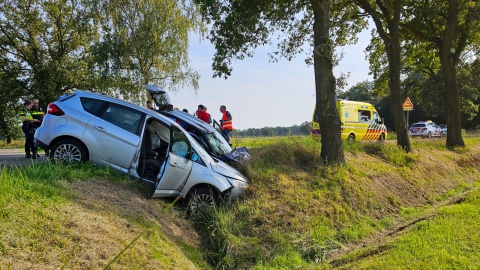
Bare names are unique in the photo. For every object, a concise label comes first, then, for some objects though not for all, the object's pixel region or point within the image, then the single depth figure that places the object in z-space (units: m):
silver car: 6.82
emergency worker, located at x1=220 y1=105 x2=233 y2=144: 14.45
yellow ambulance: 20.77
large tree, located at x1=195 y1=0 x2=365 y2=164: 9.22
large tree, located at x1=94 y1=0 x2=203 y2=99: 22.52
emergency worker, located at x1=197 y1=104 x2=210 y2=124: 13.40
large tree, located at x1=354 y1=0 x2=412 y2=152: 14.02
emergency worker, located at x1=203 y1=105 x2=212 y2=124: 13.47
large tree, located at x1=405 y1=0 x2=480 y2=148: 16.36
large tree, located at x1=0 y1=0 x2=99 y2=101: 27.20
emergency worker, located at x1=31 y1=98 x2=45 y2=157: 11.09
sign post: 21.30
